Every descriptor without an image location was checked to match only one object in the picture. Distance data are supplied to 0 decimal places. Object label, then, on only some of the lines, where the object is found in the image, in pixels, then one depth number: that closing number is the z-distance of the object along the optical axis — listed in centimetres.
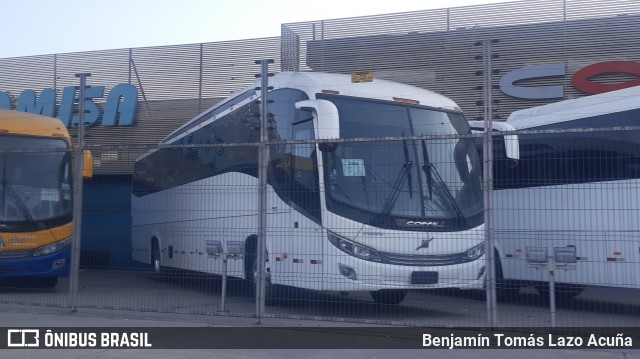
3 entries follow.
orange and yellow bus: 1380
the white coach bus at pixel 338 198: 1043
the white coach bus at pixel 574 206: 934
